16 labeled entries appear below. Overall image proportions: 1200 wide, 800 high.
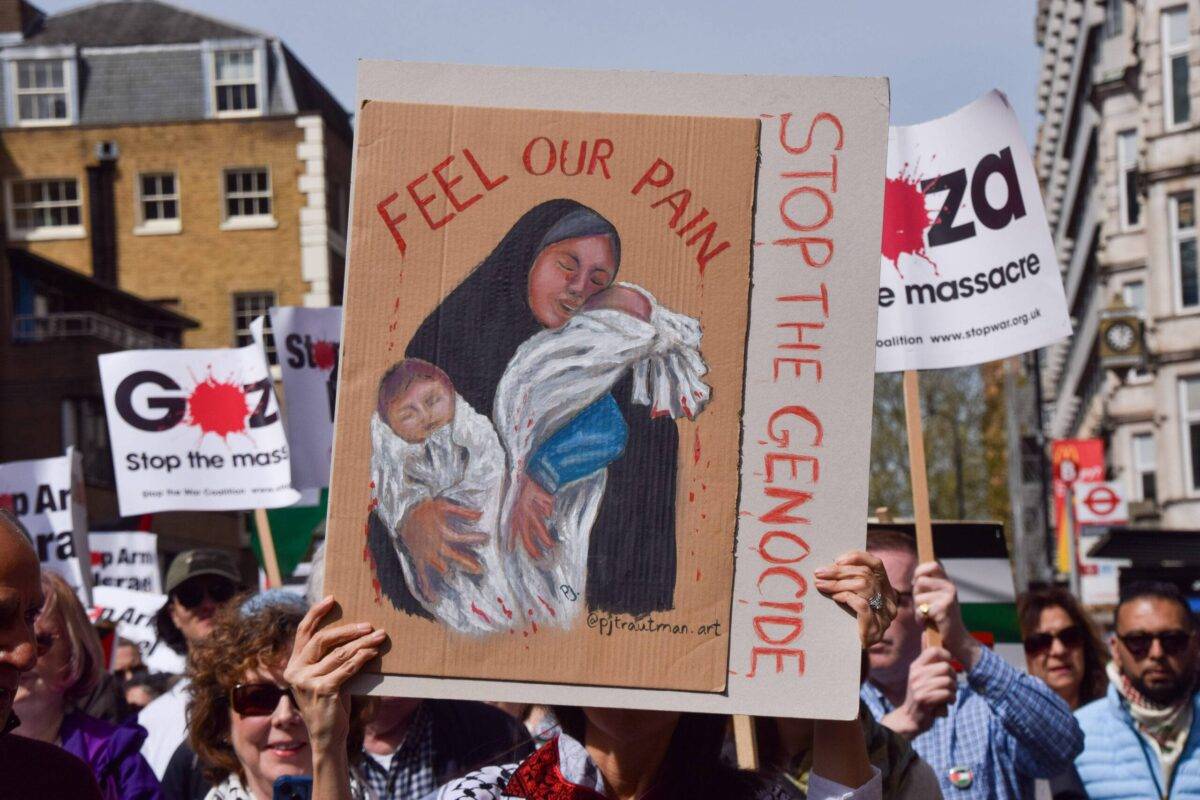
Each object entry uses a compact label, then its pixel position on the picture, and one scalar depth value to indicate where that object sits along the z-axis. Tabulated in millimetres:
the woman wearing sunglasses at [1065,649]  7430
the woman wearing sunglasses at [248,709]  4438
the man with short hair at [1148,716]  6250
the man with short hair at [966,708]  4730
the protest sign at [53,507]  9023
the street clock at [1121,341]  27167
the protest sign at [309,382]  9523
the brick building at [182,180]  44625
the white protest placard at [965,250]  5371
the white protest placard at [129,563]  11828
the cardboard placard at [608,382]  3158
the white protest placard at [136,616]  10062
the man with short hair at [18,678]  2648
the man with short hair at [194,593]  7805
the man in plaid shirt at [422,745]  4652
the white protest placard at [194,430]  9742
